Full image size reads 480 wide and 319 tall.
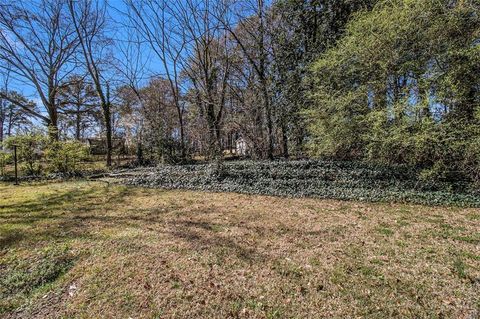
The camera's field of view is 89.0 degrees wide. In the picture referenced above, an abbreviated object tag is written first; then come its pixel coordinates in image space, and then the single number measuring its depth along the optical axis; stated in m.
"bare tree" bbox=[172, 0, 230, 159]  10.16
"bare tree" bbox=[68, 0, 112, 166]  11.91
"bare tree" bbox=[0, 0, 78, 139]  11.88
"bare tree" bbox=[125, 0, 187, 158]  10.99
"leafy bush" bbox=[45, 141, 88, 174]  9.02
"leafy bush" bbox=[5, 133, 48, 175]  8.73
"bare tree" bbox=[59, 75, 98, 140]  17.16
